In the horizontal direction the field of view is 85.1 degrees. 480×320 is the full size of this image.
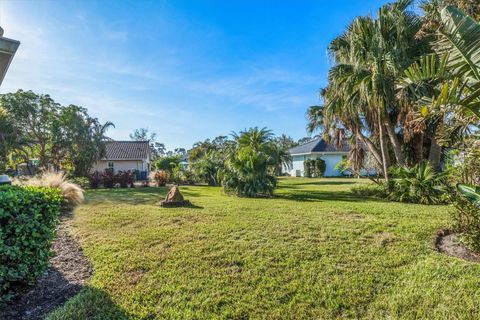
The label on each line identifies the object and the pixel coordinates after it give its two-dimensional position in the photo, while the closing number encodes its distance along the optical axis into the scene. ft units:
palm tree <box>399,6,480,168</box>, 13.33
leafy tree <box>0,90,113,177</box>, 63.36
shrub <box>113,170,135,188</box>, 67.00
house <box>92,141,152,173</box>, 100.27
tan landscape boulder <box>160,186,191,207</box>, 32.04
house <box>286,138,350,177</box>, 106.22
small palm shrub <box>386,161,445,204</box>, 34.06
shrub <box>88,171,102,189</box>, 64.49
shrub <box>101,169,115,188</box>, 66.23
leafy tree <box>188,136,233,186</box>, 71.21
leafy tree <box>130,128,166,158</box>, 228.22
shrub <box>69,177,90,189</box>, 57.98
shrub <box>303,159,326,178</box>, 104.32
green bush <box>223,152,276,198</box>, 43.37
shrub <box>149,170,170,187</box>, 72.13
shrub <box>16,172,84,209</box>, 33.35
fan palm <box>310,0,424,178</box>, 35.47
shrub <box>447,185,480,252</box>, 14.69
